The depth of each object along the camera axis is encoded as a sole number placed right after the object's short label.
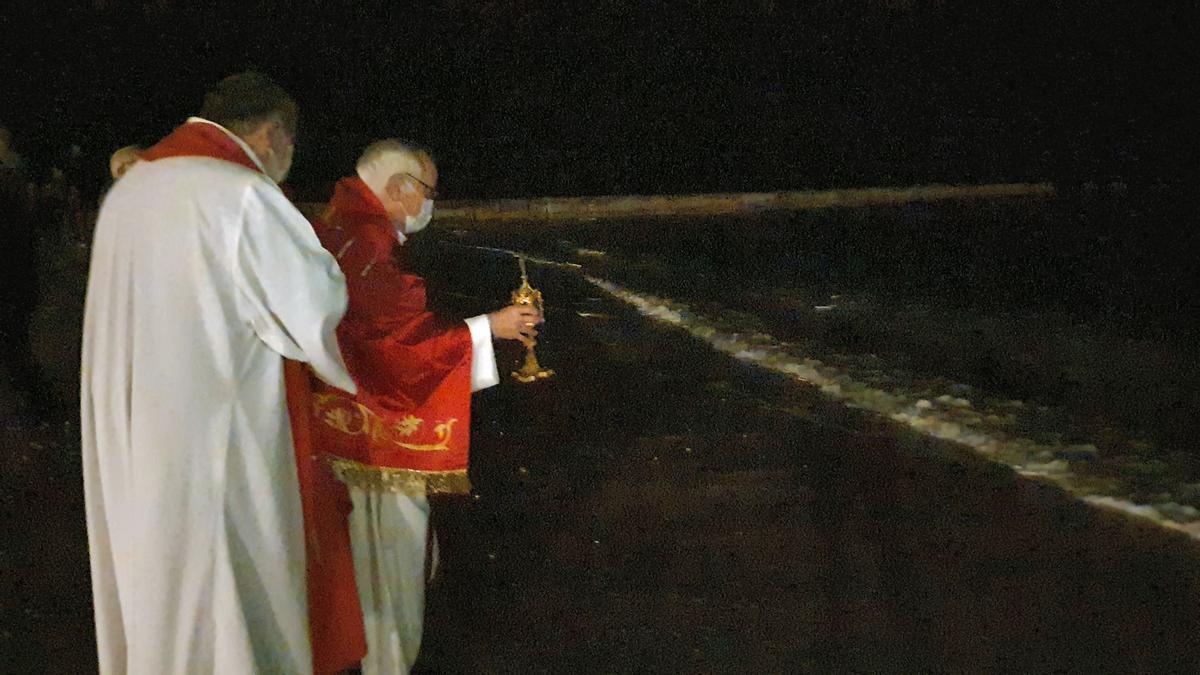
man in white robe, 2.78
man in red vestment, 3.22
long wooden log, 23.09
